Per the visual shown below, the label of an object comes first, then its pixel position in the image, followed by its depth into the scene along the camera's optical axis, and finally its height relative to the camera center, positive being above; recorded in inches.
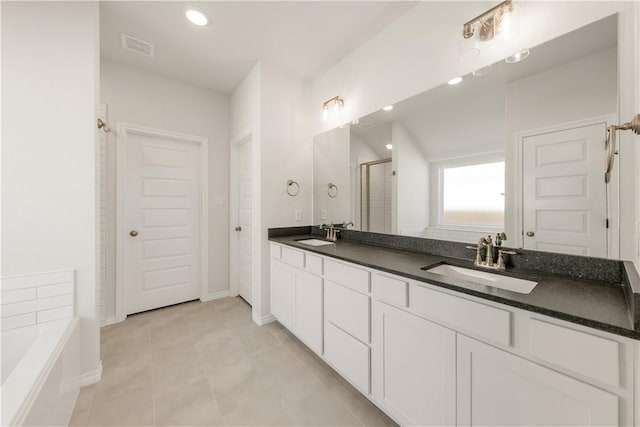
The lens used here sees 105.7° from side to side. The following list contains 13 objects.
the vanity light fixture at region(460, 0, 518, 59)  51.2 +41.5
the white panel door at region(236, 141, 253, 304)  116.9 -5.0
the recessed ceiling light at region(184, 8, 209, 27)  73.1 +60.8
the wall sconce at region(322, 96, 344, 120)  95.4 +43.4
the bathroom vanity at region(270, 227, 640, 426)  29.0 -20.2
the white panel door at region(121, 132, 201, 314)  104.7 -4.3
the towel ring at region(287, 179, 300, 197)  105.1 +10.9
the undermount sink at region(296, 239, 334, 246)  89.6 -11.2
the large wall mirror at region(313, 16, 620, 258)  43.3 +13.9
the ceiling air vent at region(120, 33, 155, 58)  84.9 +61.1
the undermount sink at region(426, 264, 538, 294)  45.9 -13.5
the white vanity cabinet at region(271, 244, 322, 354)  72.6 -27.5
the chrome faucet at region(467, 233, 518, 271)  51.9 -9.0
